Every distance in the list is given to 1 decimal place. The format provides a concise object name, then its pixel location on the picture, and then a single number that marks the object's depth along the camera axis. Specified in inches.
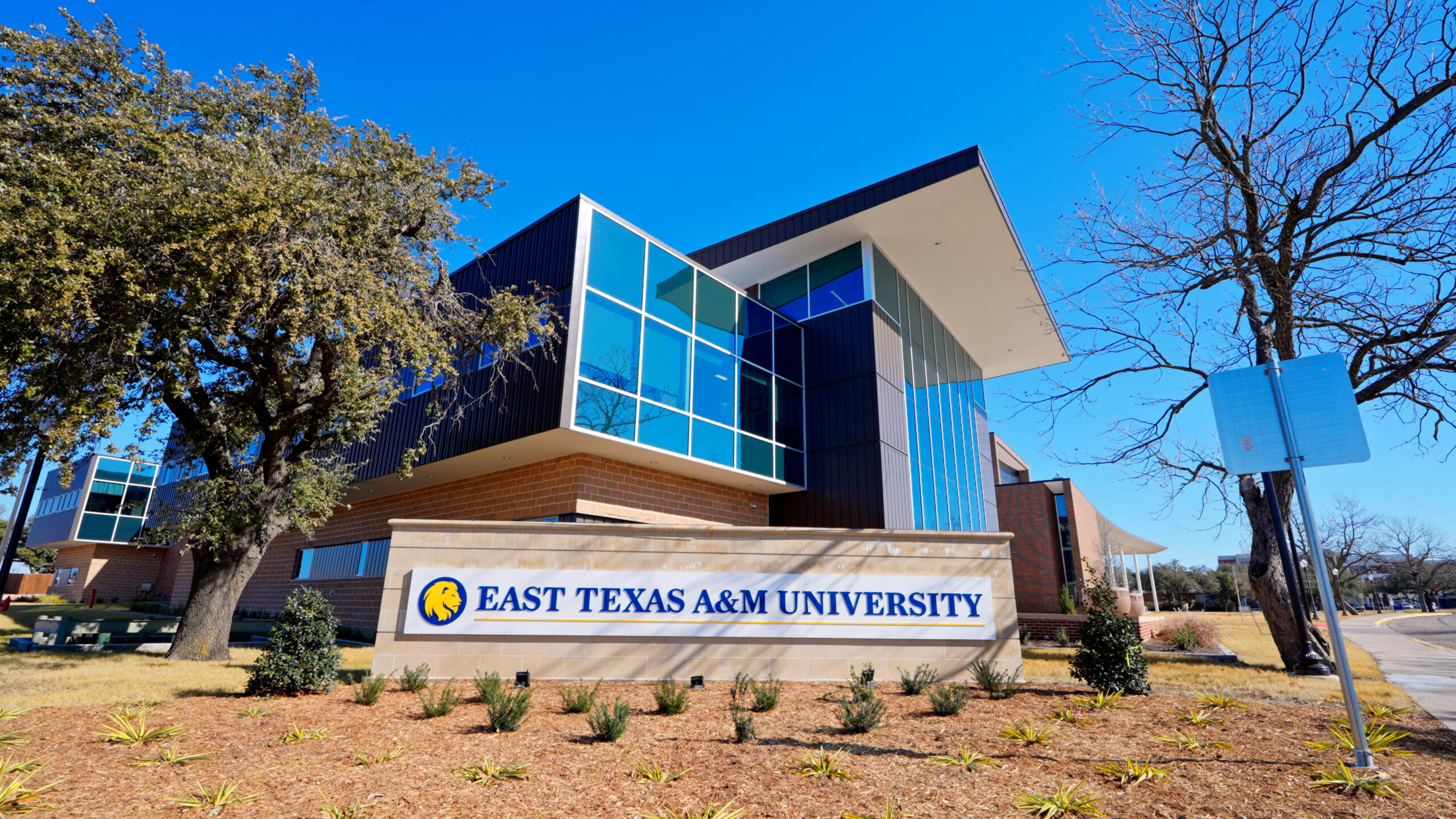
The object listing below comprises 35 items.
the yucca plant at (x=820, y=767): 184.4
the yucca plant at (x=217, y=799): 162.2
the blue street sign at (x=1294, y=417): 201.9
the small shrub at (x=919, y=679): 304.0
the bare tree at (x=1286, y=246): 343.0
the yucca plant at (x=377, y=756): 195.5
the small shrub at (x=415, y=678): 304.6
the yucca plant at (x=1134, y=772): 175.9
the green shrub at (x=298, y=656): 286.7
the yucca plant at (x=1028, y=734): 215.2
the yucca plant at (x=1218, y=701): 264.8
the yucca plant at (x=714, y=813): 155.1
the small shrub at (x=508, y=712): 231.5
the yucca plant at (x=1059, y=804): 156.2
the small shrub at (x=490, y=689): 247.0
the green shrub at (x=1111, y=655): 291.4
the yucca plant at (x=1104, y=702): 266.8
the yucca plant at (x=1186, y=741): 201.5
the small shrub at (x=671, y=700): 258.5
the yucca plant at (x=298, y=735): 219.3
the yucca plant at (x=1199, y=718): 232.7
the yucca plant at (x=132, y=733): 215.2
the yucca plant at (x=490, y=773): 183.3
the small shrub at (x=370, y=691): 274.2
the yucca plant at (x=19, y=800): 159.0
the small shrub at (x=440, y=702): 254.1
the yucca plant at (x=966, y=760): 191.6
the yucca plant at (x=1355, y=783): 161.9
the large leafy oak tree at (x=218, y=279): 358.3
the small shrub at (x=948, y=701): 257.3
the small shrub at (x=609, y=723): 220.1
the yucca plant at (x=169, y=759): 193.9
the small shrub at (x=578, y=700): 259.0
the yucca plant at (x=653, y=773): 183.5
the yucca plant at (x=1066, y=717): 243.9
